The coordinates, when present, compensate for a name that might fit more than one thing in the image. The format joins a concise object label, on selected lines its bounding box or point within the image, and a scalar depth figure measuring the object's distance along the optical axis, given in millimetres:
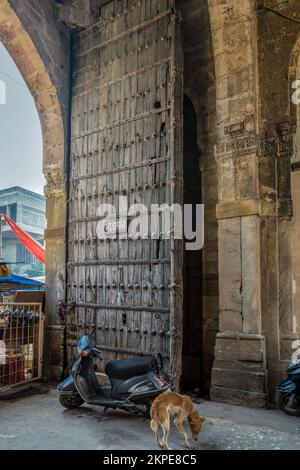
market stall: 5887
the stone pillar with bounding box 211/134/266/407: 4875
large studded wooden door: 5516
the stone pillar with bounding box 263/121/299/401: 4992
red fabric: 10000
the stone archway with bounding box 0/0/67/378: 6559
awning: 8419
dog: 3490
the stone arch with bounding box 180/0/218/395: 5949
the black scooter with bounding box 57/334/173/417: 4262
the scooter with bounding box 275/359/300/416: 4414
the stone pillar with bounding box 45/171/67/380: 6590
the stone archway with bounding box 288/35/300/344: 5078
